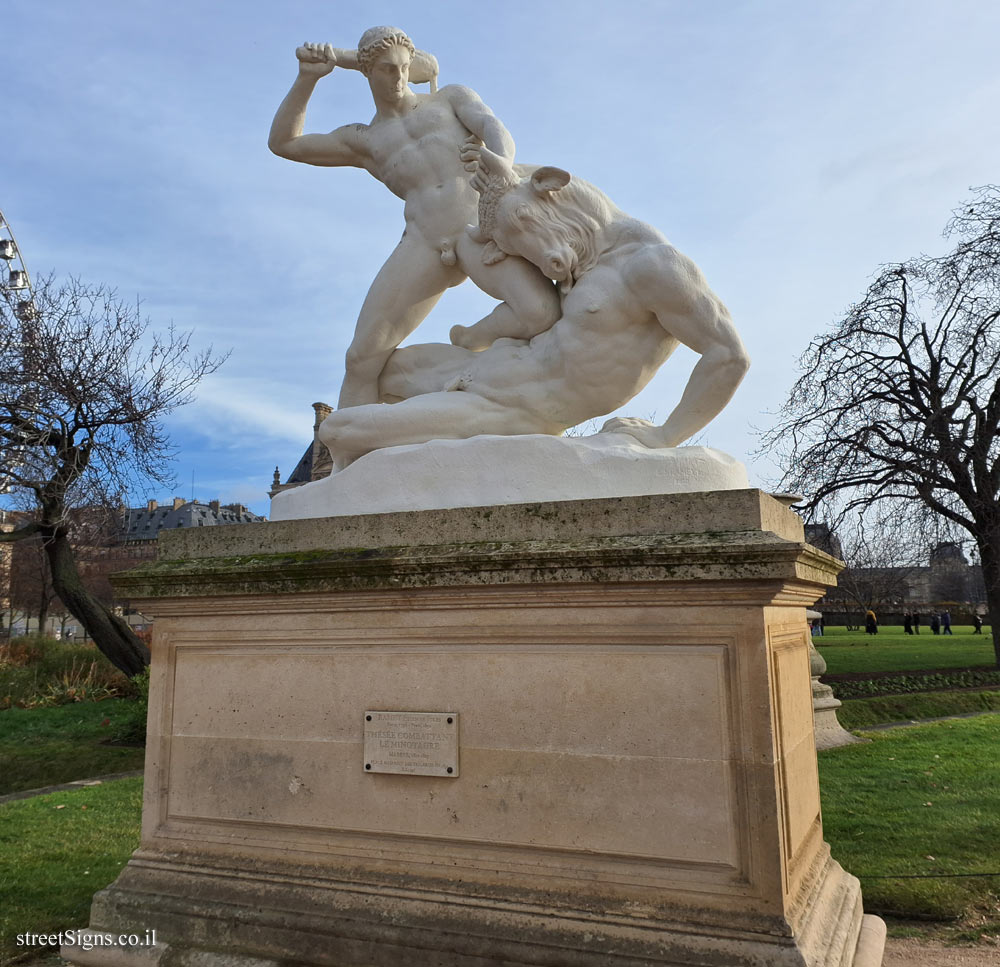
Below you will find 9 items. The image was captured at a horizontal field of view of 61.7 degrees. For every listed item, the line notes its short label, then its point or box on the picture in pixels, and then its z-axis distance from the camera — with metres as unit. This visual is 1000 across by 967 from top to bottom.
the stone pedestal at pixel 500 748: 2.87
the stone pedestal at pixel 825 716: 10.23
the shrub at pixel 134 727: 11.49
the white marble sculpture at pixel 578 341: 3.76
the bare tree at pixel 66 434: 13.52
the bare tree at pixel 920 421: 15.80
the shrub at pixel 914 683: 14.77
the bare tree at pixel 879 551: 16.48
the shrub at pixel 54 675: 15.27
